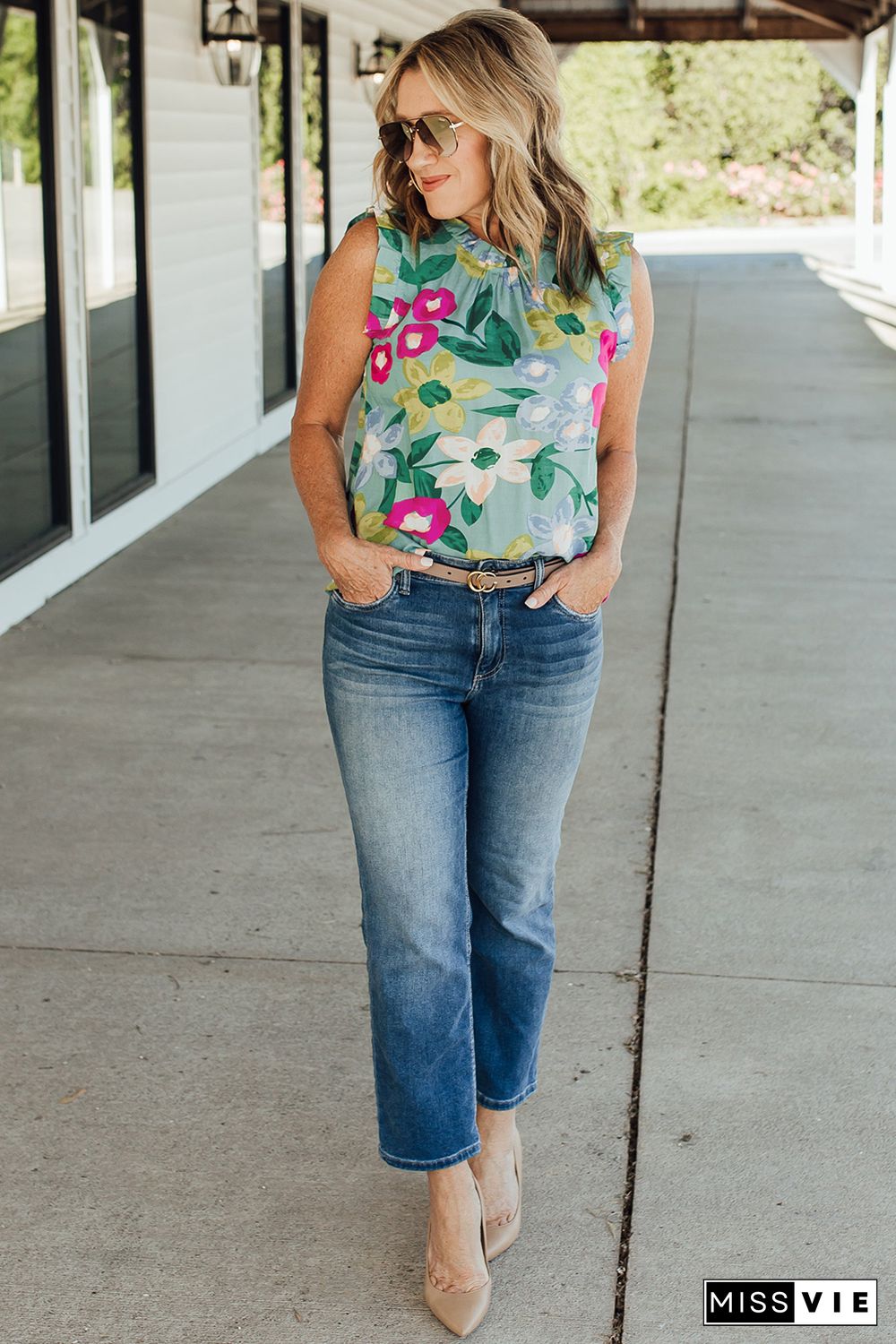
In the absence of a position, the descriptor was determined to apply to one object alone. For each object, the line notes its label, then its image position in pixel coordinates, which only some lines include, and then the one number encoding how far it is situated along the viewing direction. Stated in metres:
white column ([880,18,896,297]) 18.16
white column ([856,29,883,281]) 20.62
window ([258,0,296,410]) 9.88
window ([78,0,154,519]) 6.91
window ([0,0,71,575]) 6.02
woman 2.23
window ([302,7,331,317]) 10.88
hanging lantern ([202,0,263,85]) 8.20
